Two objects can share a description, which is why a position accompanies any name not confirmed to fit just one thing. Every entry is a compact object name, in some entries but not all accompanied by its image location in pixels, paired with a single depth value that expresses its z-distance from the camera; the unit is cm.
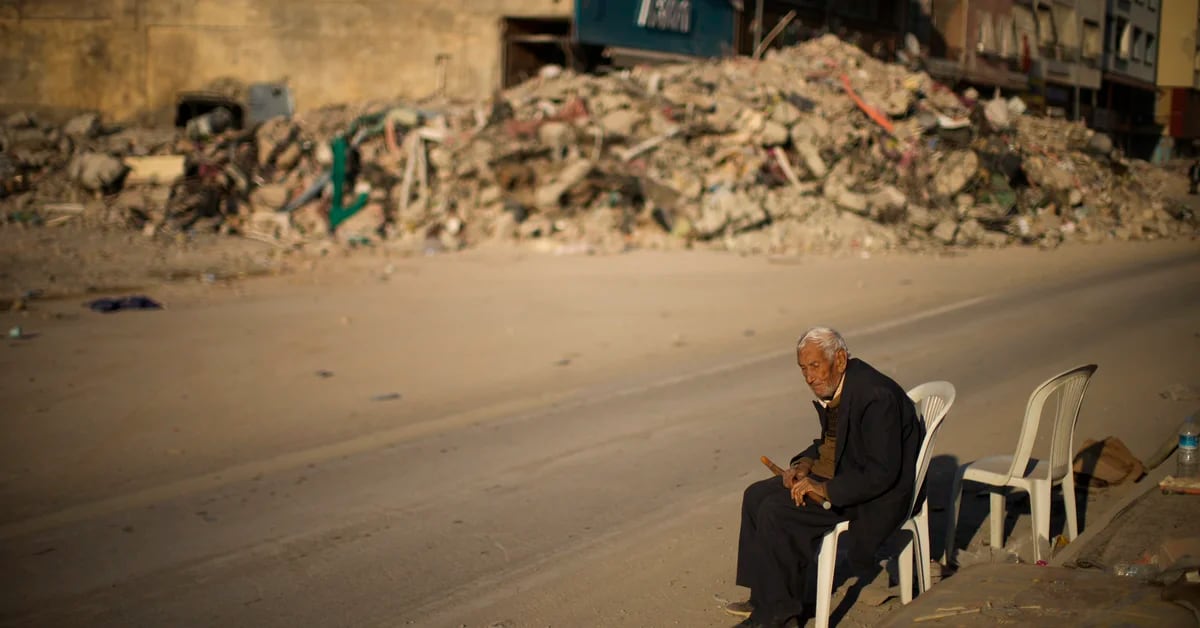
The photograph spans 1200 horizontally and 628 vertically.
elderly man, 372
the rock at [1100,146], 2872
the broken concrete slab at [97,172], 1822
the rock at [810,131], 2106
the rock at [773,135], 2072
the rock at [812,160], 2048
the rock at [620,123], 2025
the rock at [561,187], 1853
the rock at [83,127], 2106
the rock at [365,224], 1827
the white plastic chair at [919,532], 380
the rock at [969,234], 1992
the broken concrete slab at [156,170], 1866
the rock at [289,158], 2041
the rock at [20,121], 2150
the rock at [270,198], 1920
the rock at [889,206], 1983
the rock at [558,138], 1967
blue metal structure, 2466
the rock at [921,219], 1977
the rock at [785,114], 2127
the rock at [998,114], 2559
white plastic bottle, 473
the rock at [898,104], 2325
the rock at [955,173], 2167
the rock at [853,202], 1945
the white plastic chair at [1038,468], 446
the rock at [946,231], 1948
